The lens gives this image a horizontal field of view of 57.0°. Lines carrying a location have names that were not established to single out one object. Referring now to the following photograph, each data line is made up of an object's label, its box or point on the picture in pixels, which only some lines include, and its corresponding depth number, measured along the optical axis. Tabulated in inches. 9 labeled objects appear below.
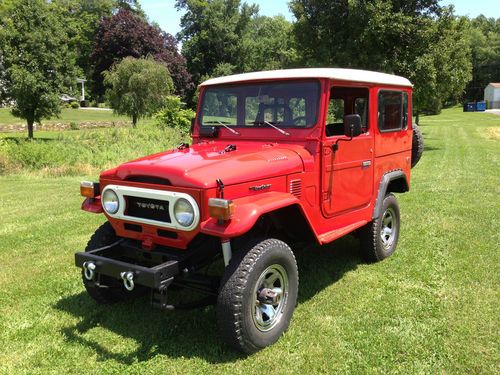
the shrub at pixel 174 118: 815.8
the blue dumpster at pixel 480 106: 2556.6
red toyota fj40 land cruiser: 135.0
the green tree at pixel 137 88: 1015.3
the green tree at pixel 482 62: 2898.6
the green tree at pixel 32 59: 888.9
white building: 2731.8
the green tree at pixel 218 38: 1946.4
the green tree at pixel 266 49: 1993.1
